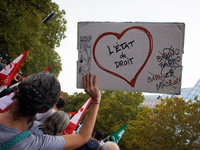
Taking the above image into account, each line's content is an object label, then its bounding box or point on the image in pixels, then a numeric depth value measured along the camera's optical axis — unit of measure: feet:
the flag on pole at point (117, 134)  20.62
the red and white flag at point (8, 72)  10.51
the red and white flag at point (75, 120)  10.25
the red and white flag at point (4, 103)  6.53
